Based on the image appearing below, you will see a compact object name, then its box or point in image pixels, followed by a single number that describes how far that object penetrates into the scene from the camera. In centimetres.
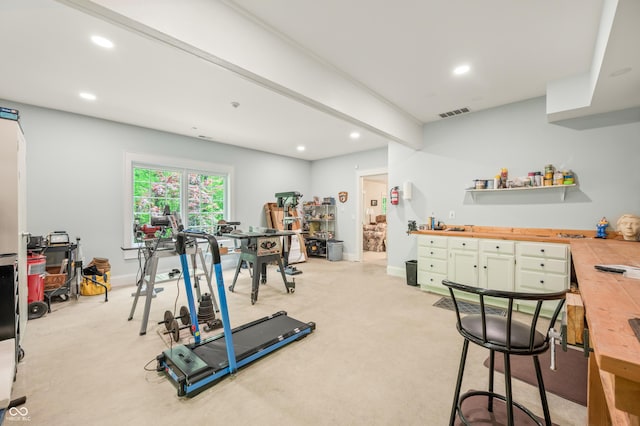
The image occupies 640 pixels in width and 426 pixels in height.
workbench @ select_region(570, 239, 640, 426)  67
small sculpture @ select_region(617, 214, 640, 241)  296
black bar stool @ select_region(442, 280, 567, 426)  129
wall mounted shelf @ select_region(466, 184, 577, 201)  362
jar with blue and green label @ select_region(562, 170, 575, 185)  348
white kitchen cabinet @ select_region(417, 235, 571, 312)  324
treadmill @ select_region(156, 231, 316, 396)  201
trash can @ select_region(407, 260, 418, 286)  466
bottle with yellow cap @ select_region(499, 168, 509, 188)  401
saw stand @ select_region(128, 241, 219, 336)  289
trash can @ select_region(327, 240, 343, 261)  709
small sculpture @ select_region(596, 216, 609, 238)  327
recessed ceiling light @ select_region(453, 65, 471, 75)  305
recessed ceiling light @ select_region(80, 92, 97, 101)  365
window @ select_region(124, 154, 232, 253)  500
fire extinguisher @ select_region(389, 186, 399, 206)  530
